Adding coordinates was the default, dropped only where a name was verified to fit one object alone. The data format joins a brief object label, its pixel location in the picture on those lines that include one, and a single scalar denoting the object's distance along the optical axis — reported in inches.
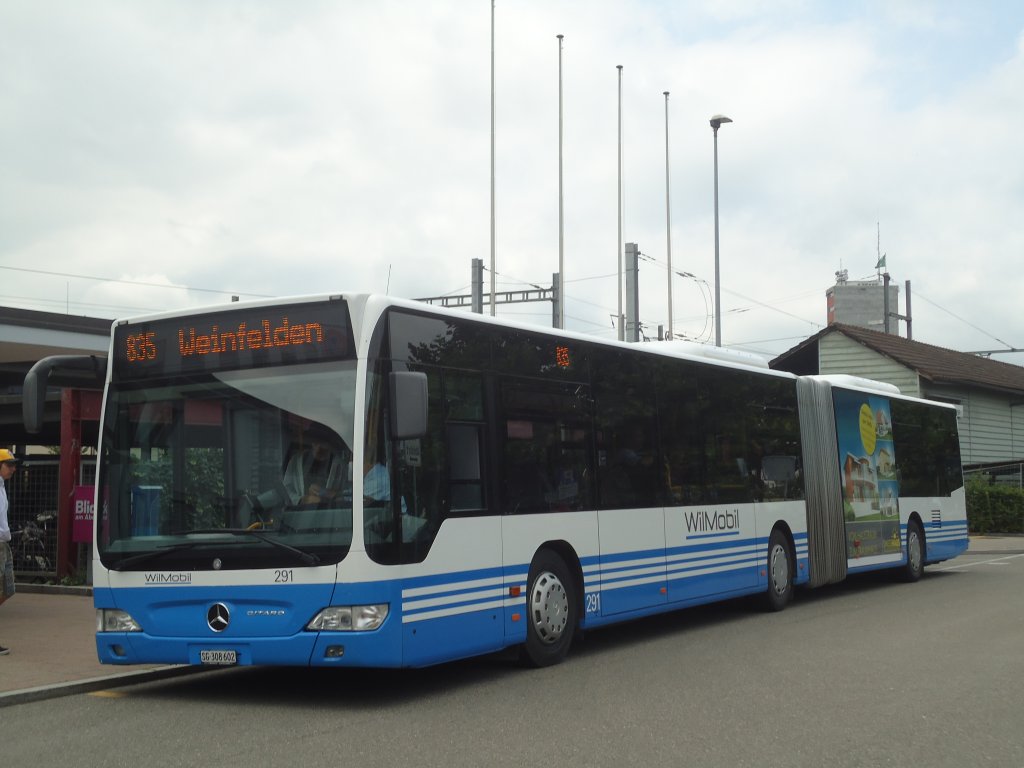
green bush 1496.1
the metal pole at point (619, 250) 1454.2
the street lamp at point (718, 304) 1235.9
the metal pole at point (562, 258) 1466.5
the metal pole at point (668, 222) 1471.5
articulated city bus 354.9
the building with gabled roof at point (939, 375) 1587.1
